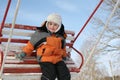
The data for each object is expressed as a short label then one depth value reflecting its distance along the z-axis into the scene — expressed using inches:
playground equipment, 105.7
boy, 107.7
